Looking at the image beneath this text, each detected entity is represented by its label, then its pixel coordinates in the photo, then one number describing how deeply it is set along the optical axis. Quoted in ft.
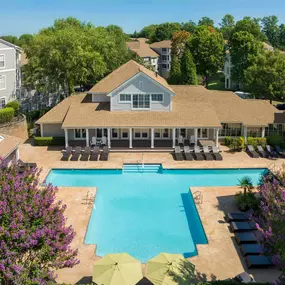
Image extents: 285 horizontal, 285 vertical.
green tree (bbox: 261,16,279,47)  449.06
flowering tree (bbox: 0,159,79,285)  42.36
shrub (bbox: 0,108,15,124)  126.31
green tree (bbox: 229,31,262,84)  215.18
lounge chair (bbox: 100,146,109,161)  111.20
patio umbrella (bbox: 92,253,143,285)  48.55
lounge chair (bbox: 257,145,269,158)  114.21
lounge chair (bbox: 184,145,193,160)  112.06
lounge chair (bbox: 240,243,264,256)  61.05
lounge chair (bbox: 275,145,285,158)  114.73
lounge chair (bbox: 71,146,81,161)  111.14
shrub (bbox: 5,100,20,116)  137.33
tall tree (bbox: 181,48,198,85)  204.95
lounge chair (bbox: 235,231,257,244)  64.59
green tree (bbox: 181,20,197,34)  433.07
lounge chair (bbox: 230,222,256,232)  68.74
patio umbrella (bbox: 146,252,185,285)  48.65
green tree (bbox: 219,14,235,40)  412.77
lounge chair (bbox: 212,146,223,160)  111.82
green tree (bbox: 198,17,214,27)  501.56
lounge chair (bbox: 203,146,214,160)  112.27
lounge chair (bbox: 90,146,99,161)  111.34
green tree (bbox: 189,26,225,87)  232.94
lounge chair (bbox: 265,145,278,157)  114.32
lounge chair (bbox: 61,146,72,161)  111.47
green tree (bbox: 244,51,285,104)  154.10
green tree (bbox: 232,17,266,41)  236.26
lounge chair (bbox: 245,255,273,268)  57.88
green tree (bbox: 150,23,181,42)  410.10
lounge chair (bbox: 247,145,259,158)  114.11
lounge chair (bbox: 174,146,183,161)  112.00
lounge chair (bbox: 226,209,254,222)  72.18
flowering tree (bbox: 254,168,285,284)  42.68
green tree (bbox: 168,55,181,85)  217.36
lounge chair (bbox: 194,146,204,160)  112.11
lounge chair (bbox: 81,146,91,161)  111.24
